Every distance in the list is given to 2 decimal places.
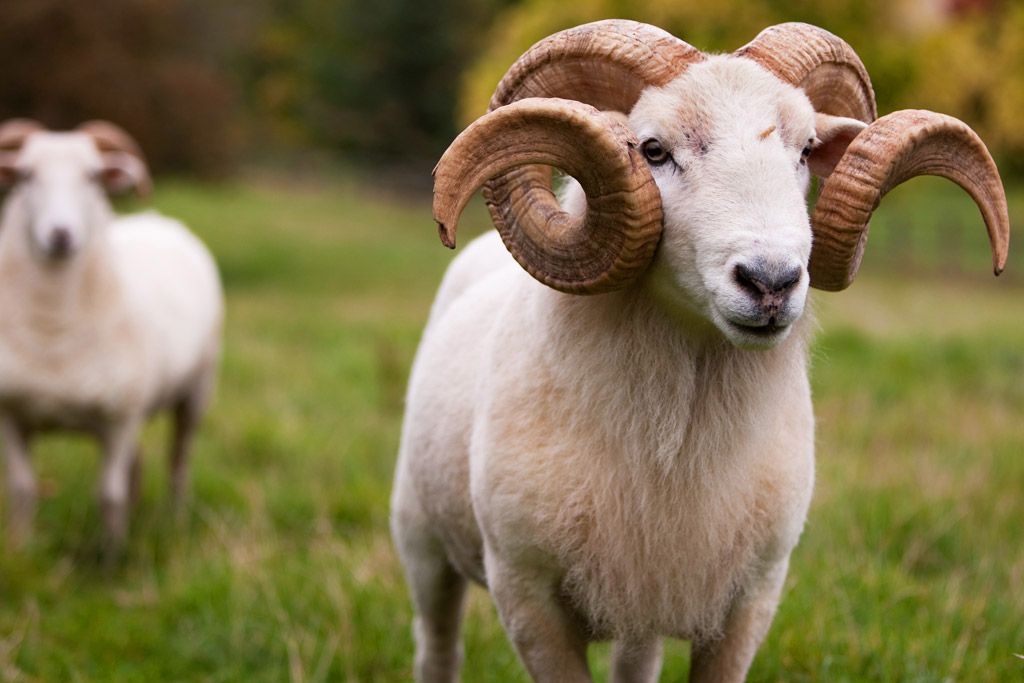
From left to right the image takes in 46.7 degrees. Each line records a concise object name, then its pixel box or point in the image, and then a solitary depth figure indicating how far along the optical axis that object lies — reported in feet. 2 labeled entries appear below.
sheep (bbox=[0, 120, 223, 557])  20.43
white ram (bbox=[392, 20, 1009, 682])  8.52
